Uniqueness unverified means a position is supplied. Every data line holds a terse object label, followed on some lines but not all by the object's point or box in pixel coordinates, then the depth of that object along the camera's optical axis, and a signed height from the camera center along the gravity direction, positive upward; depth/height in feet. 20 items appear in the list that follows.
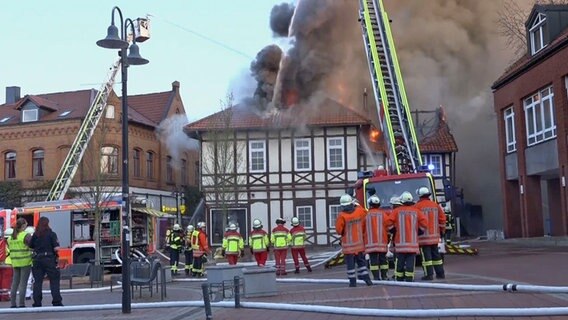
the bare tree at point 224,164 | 107.96 +10.00
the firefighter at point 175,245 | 66.28 -1.86
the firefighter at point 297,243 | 61.21 -1.85
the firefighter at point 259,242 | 60.70 -1.65
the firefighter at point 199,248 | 63.67 -2.20
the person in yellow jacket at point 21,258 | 42.45 -1.72
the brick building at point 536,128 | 80.48 +11.51
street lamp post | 36.63 +6.22
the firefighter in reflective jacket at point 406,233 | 41.14 -0.84
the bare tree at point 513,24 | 114.11 +32.31
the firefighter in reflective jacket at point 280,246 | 59.98 -2.03
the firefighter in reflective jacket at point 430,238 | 42.06 -1.20
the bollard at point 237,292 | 33.76 -3.44
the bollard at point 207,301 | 29.50 -3.32
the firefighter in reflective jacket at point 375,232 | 42.73 -0.77
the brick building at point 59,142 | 128.57 +16.96
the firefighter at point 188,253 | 67.82 -2.78
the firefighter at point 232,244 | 61.11 -1.78
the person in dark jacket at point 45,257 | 40.86 -1.62
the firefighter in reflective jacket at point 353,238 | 41.88 -1.07
